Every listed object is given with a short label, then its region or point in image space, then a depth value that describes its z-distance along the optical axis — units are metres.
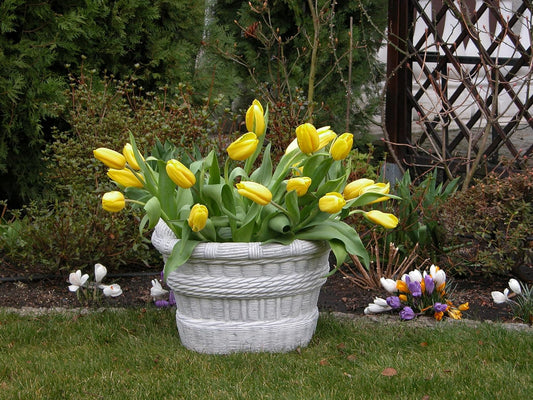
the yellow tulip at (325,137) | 3.03
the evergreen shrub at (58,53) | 5.15
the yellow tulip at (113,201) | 2.75
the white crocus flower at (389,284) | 3.43
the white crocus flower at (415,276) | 3.39
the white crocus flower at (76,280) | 3.65
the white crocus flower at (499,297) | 3.42
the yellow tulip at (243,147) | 2.75
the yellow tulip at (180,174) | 2.69
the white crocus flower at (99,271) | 3.67
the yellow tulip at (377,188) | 2.99
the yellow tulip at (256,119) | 2.97
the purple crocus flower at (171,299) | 3.60
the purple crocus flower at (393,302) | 3.43
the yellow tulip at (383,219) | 2.88
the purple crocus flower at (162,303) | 3.61
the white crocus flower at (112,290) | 3.65
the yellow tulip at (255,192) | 2.68
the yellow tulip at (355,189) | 2.99
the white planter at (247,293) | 2.83
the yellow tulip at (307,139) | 2.78
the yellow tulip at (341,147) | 2.86
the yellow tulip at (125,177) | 2.88
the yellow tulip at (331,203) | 2.72
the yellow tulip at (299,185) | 2.74
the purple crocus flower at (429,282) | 3.36
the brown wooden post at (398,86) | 6.10
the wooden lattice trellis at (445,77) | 4.65
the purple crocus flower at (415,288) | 3.37
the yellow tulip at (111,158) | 2.86
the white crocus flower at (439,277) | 3.36
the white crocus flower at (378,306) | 3.45
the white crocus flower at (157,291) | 3.57
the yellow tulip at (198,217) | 2.71
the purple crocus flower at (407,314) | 3.37
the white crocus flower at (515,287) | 3.40
